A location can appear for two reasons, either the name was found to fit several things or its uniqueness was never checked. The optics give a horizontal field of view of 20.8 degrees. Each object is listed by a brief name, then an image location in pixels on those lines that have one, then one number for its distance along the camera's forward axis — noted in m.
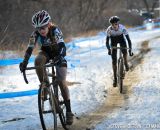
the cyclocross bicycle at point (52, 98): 6.67
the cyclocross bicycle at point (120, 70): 11.36
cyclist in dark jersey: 6.99
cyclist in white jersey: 11.67
